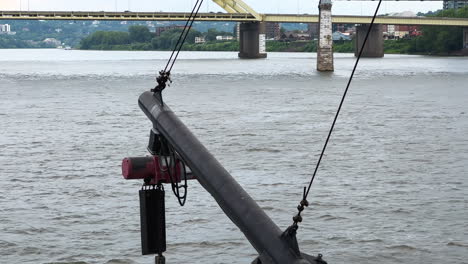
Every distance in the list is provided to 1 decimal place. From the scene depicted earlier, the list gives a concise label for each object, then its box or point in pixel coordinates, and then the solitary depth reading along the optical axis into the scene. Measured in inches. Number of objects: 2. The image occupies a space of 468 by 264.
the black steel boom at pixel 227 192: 595.5
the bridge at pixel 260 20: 7081.7
